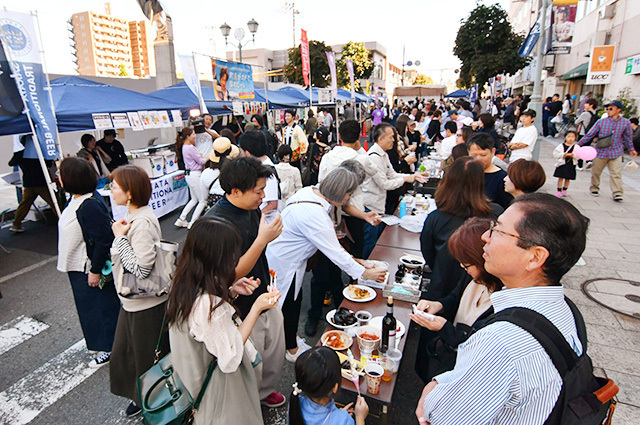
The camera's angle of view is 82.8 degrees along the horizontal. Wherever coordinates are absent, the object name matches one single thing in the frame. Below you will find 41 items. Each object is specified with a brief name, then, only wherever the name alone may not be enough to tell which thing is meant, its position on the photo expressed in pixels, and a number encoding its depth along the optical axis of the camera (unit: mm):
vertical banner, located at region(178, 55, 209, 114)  7932
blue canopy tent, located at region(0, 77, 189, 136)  5520
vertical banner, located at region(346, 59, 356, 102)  15823
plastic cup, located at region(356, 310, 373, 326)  2805
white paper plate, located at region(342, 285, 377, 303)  3151
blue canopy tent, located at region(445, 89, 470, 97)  32197
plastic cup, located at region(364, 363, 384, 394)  2201
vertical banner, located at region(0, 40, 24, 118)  5035
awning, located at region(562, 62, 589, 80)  19369
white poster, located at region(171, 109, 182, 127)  9086
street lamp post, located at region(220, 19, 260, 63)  17000
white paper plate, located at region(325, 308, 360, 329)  2775
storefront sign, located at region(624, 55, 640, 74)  13943
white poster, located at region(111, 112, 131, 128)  7261
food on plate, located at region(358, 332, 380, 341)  2541
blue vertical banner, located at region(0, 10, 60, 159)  5039
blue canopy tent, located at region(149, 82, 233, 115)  10203
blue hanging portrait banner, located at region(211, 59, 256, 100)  9211
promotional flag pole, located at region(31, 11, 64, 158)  5321
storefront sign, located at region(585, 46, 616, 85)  16469
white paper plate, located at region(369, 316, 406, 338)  2655
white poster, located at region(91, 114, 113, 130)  6805
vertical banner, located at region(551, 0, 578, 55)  10367
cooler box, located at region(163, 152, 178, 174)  8922
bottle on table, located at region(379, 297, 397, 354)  2480
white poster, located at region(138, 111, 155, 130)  7984
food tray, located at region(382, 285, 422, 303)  3096
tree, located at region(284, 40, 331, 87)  34156
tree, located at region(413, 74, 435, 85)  108388
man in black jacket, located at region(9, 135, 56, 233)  6992
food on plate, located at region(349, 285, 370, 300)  3213
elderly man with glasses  1212
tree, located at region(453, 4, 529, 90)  23188
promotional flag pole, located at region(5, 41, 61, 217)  5402
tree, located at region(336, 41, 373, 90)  38578
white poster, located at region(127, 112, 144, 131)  7630
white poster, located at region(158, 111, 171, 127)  8641
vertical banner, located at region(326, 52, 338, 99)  13883
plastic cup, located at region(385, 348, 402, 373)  2346
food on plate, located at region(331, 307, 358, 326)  2842
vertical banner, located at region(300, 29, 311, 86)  11984
